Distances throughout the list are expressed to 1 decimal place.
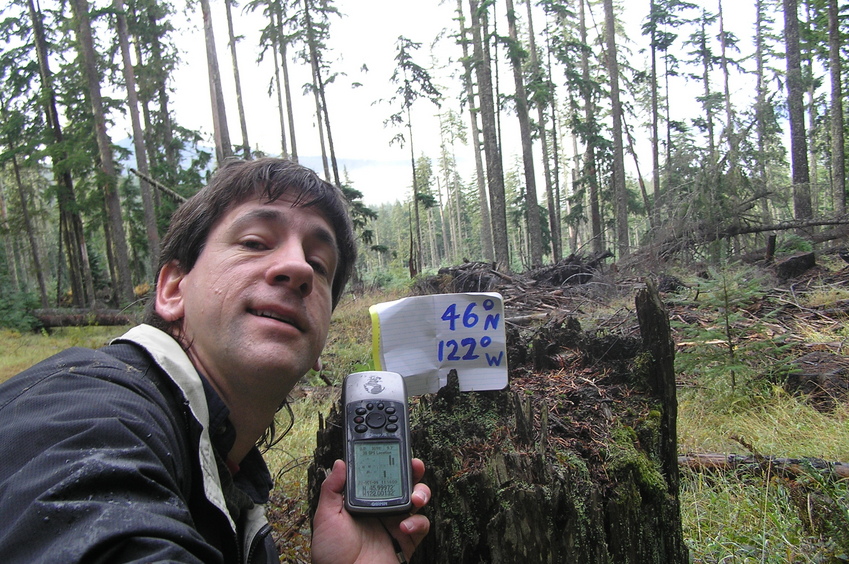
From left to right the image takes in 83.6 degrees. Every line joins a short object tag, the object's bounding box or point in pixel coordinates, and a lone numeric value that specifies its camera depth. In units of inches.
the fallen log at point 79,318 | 520.4
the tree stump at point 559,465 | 54.9
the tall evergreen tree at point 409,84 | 812.6
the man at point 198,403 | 27.8
